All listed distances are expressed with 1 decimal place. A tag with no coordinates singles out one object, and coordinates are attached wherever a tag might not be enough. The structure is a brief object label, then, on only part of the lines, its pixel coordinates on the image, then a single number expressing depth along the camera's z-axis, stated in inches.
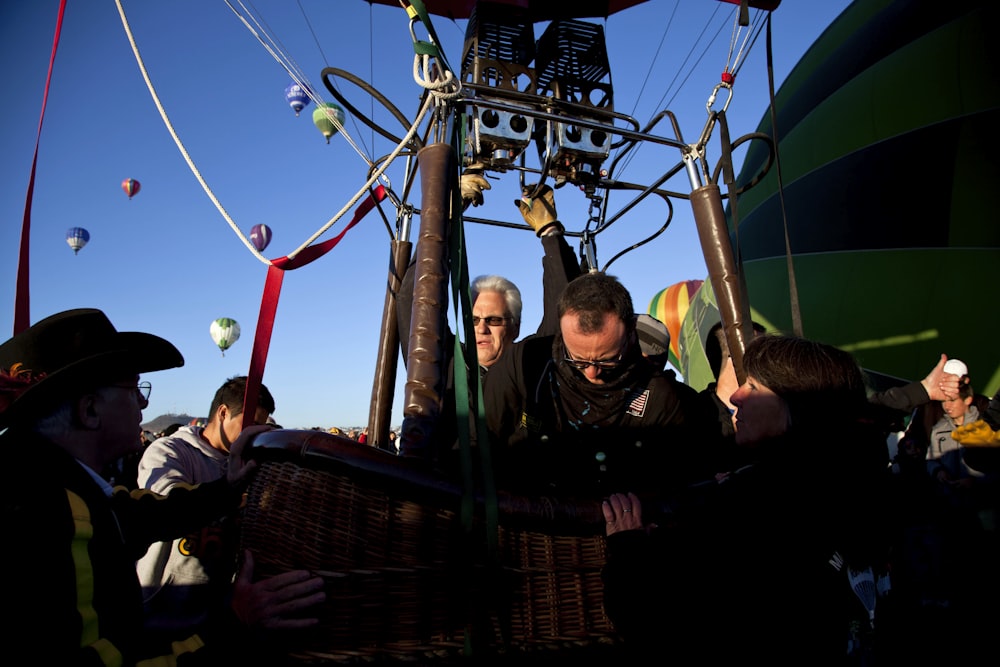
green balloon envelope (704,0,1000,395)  190.5
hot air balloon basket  38.1
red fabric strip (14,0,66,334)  58.3
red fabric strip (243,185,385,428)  61.6
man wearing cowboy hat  35.4
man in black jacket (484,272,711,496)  66.5
